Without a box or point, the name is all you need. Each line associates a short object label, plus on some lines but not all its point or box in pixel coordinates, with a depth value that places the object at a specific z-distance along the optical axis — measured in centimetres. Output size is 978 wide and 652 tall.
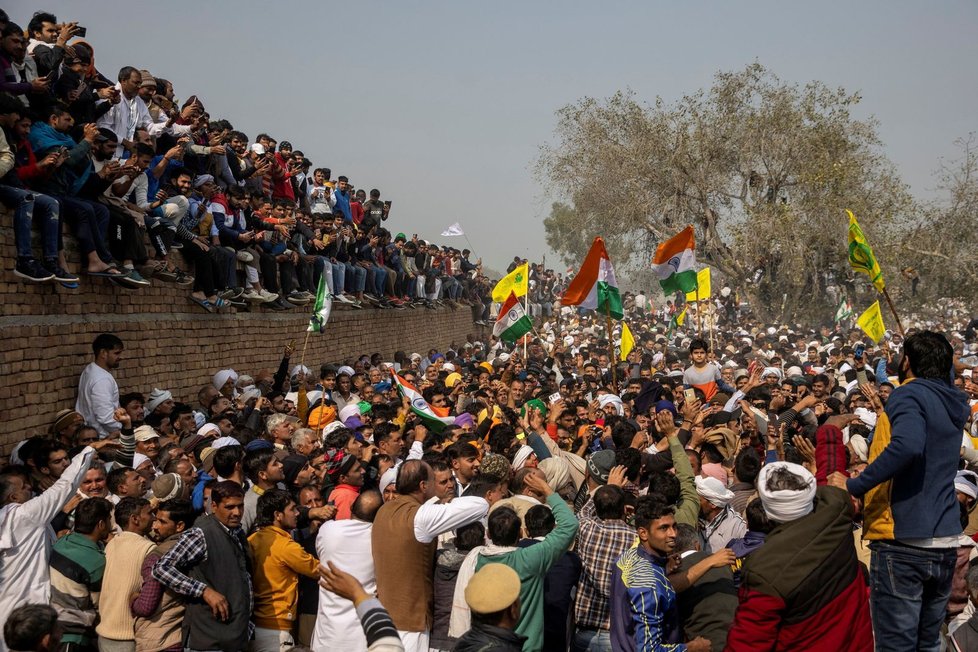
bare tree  3183
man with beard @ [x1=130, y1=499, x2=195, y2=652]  540
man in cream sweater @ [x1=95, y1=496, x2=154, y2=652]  545
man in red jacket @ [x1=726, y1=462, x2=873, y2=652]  391
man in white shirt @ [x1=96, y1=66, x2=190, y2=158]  1097
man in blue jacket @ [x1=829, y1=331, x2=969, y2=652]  443
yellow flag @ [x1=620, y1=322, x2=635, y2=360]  1906
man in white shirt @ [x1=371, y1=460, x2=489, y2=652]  523
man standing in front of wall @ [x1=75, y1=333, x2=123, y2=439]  923
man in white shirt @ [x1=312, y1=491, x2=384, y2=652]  545
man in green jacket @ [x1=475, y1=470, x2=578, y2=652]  489
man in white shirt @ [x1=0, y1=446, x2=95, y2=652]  530
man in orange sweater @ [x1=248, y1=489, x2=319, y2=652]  573
